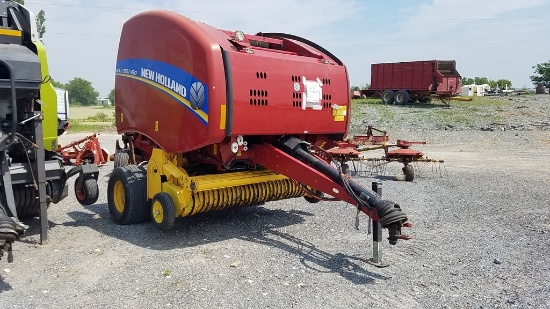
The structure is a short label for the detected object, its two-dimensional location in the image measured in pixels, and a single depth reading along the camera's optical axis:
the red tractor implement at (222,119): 5.41
